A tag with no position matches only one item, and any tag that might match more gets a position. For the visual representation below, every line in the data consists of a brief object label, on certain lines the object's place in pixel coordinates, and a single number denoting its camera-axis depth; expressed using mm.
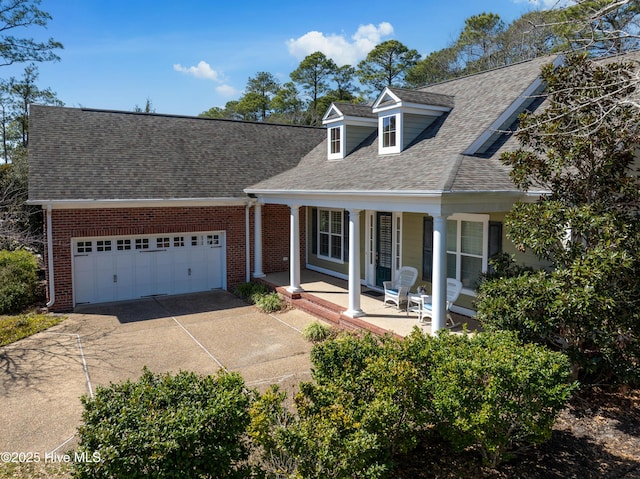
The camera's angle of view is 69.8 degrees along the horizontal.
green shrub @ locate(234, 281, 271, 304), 14250
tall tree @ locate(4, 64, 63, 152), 38594
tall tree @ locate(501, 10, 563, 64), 31047
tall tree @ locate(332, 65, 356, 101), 47500
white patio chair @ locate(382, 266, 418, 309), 11695
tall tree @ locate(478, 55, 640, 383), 6430
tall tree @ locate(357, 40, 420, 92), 42188
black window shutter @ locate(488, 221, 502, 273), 10393
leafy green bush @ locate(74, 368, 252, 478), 4105
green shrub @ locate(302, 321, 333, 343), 10773
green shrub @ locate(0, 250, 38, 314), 13314
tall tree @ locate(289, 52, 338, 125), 48344
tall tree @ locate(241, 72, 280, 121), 55969
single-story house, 10508
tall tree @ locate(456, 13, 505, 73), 36562
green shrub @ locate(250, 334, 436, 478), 4391
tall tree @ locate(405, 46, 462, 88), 39344
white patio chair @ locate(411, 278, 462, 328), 10192
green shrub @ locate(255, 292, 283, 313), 13367
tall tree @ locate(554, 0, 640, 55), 6645
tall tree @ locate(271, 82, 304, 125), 51719
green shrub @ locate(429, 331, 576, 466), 4875
